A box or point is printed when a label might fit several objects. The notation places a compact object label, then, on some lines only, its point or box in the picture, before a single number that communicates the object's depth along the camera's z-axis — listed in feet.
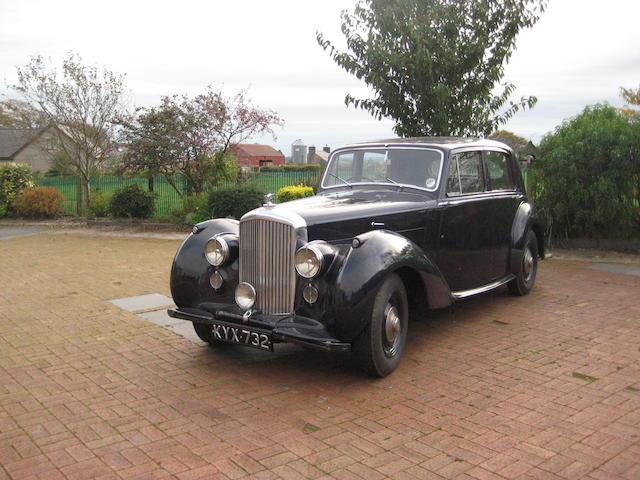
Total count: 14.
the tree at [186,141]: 51.13
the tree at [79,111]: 54.85
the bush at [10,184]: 58.49
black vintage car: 14.32
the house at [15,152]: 169.09
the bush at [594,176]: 31.50
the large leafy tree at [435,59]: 31.45
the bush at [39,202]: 56.85
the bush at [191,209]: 47.93
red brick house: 183.43
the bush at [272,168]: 83.52
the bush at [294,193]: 46.15
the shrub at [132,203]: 52.60
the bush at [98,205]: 54.75
